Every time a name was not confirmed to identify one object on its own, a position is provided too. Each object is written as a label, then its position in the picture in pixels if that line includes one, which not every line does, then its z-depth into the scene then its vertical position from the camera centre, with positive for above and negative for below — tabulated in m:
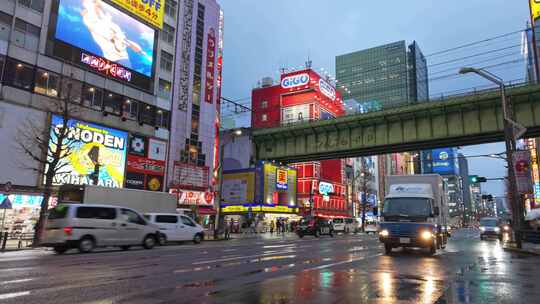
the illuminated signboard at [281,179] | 59.50 +5.20
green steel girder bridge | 32.50 +8.17
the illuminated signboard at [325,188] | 80.38 +5.43
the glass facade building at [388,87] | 180.38 +58.93
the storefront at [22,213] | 29.06 -0.19
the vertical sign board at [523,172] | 18.91 +2.16
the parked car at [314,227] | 41.44 -1.21
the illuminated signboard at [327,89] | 84.62 +26.53
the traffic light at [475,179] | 32.41 +3.10
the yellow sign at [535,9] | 62.28 +32.33
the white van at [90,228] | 16.97 -0.69
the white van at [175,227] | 23.91 -0.89
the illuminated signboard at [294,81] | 83.38 +27.77
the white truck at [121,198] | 22.50 +0.86
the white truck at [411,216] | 16.27 +0.03
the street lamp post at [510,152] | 20.52 +3.38
